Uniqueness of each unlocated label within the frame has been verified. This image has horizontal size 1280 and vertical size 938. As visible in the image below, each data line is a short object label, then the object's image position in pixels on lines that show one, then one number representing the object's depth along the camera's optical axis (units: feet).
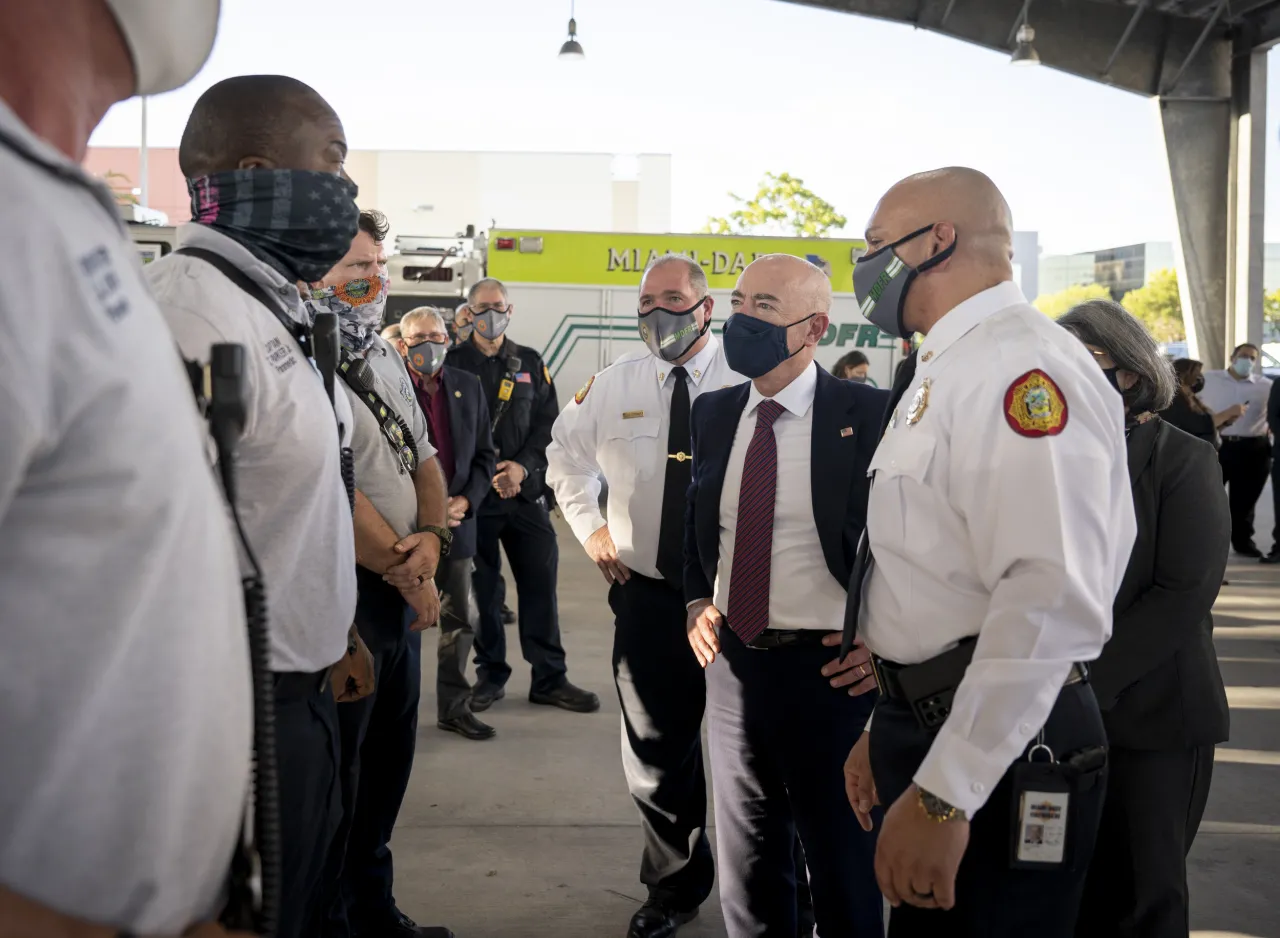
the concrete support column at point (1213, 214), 47.73
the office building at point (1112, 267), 199.31
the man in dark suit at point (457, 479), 16.78
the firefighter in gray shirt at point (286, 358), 5.79
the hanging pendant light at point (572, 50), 50.70
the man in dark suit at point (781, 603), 8.76
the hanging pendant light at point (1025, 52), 44.73
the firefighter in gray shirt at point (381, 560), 8.89
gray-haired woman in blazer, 8.13
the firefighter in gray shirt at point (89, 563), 2.49
